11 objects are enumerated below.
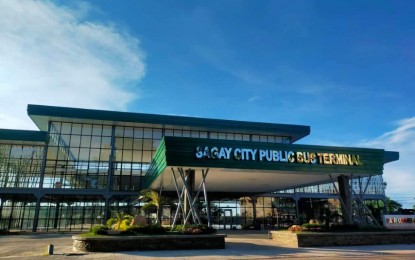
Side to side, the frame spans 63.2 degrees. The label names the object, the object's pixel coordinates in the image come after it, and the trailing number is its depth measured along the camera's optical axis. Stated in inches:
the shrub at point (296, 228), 911.4
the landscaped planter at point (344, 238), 834.8
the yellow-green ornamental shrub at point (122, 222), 829.8
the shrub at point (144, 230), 781.7
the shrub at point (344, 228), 916.6
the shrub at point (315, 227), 892.6
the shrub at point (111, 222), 917.7
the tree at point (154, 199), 1091.9
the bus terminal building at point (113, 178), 1513.3
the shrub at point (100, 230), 770.2
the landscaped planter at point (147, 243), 709.9
